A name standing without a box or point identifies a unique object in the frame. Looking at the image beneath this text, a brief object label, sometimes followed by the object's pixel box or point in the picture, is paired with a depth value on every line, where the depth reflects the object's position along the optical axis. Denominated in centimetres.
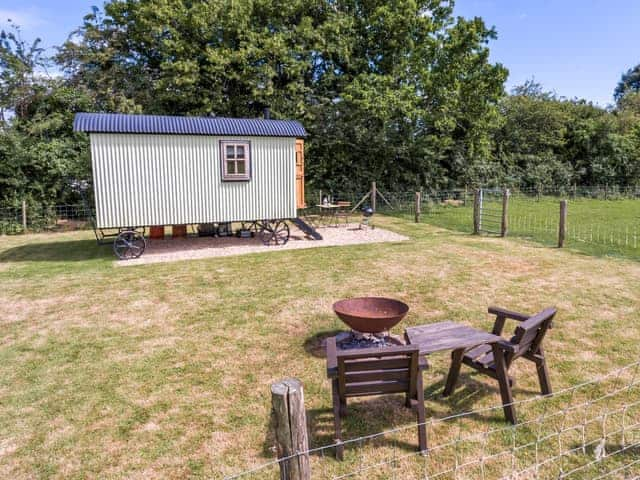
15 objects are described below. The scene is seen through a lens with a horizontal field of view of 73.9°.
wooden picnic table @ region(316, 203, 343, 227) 1603
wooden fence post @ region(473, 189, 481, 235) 1294
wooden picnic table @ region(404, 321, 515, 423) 367
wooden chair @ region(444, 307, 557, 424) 368
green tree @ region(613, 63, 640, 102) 6016
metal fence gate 1316
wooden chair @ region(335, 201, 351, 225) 1621
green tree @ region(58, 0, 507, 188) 1798
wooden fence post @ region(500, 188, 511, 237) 1227
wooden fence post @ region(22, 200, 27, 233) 1464
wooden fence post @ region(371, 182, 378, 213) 1820
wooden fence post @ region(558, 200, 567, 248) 1054
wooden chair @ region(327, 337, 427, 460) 318
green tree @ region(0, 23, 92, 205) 1503
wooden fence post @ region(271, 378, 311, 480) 217
